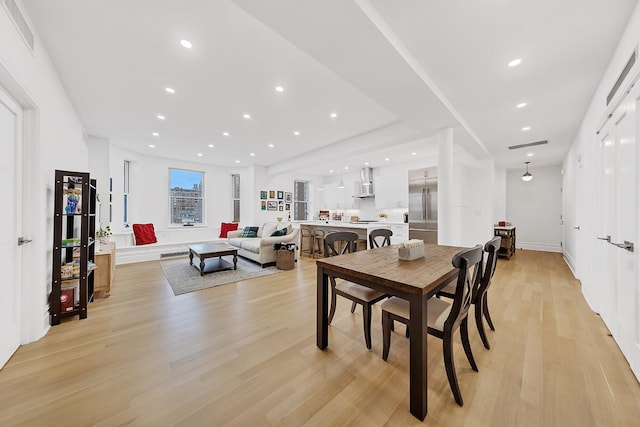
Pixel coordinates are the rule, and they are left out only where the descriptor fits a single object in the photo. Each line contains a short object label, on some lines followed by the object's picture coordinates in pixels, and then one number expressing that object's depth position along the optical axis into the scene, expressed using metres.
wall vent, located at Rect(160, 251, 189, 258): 6.11
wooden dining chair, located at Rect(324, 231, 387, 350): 2.01
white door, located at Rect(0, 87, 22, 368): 1.82
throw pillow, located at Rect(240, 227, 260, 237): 6.58
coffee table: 4.42
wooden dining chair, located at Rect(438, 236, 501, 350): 1.93
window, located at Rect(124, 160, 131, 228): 6.18
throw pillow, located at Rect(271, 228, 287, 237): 5.54
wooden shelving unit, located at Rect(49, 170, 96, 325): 2.43
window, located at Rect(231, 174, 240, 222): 8.21
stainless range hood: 7.82
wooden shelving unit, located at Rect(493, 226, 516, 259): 5.70
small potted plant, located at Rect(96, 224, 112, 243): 3.83
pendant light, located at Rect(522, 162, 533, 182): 6.65
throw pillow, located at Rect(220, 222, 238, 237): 7.55
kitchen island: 5.24
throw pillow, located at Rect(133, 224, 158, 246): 5.92
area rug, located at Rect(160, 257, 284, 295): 3.73
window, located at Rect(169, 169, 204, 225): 7.12
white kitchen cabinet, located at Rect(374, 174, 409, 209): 6.88
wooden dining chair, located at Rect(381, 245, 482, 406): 1.43
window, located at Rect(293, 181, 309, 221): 9.30
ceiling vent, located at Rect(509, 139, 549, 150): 4.76
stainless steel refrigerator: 5.45
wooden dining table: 1.36
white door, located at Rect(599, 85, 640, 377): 1.76
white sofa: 5.00
